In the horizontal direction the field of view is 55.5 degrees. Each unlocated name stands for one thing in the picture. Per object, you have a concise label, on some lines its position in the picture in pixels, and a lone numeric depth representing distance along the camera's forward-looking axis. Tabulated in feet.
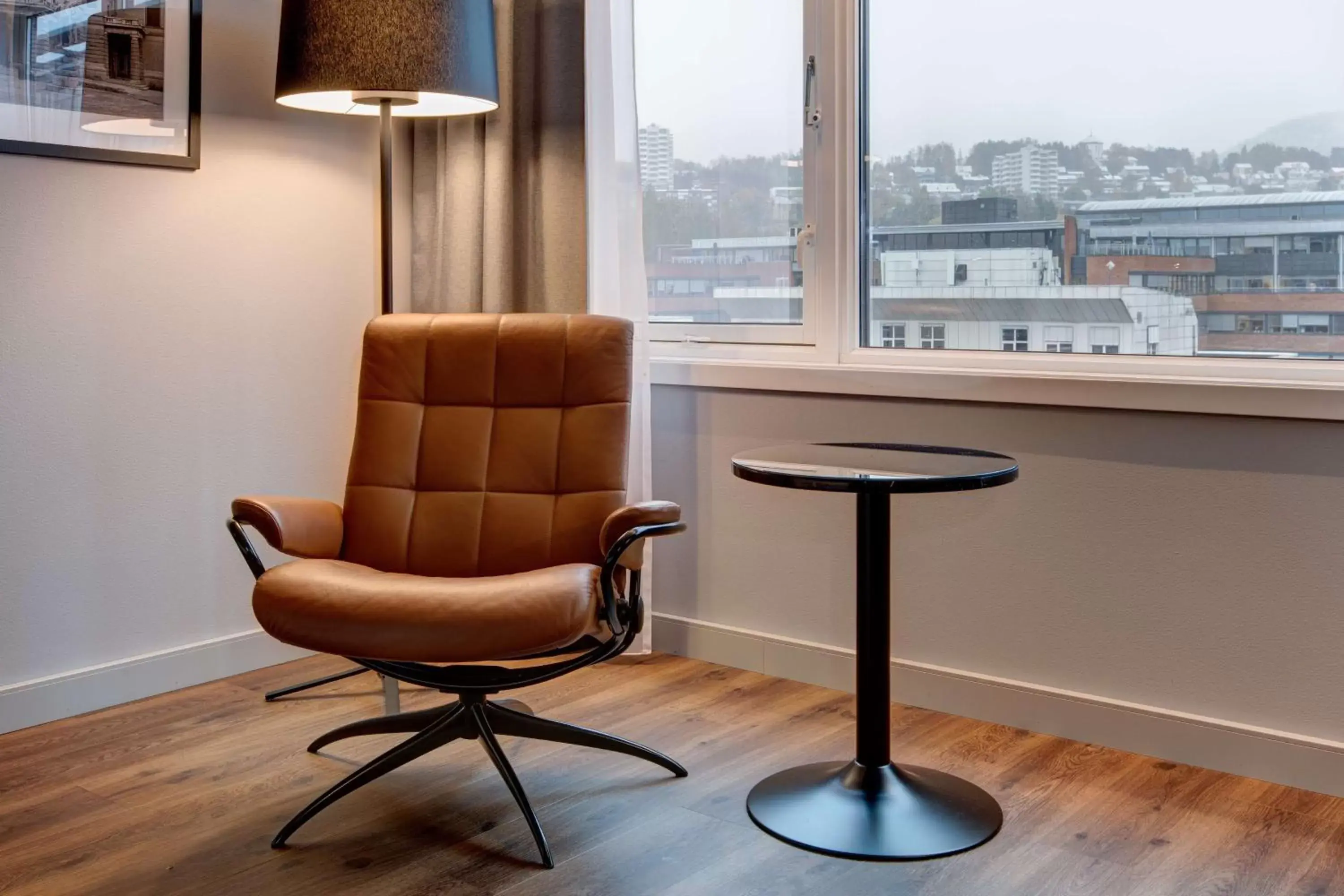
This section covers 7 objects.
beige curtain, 10.78
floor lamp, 9.10
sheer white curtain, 10.40
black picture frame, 9.25
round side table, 7.08
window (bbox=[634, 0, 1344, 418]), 8.12
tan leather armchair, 7.50
